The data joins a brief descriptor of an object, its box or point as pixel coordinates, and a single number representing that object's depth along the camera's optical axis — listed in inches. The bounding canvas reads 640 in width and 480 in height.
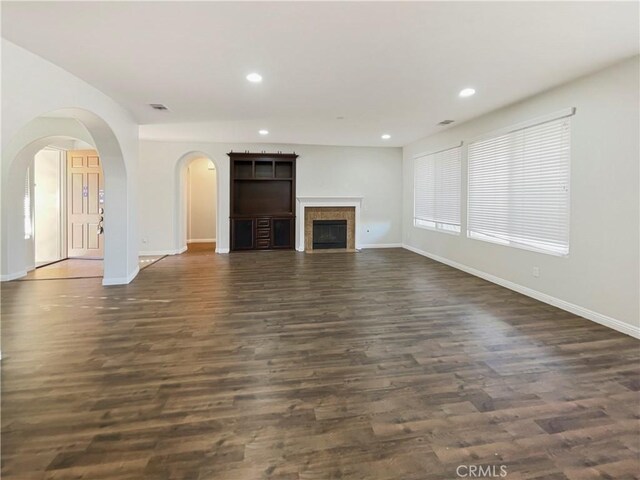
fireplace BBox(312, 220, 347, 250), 344.2
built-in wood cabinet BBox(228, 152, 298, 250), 329.7
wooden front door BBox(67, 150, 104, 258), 288.7
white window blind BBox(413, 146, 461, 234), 252.8
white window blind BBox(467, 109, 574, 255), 157.4
